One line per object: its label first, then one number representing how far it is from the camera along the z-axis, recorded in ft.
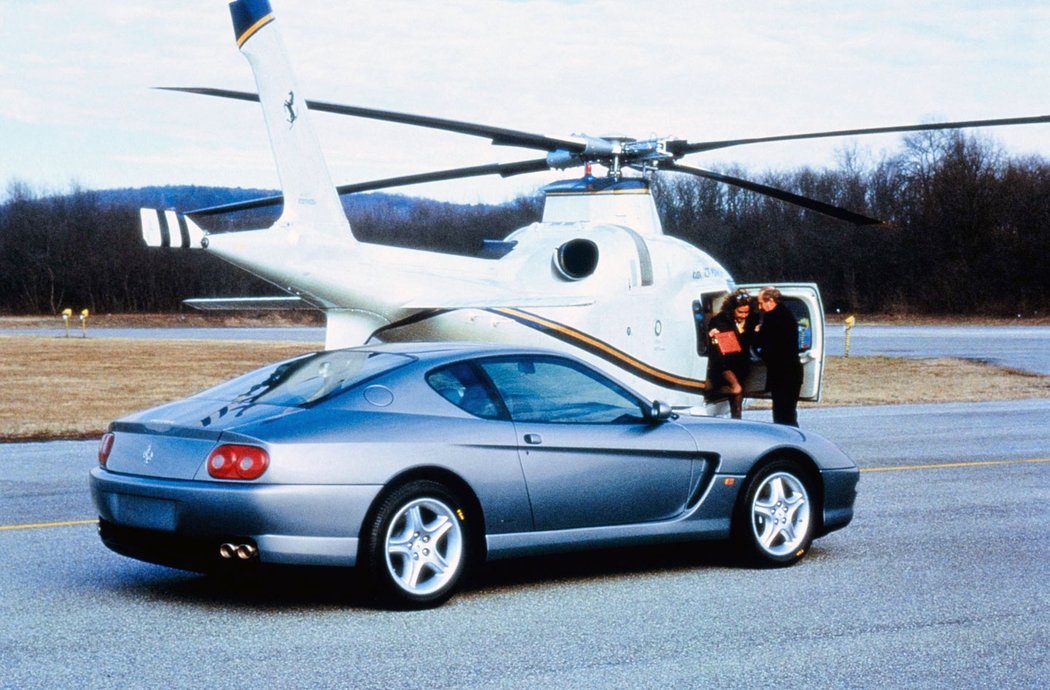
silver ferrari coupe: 22.43
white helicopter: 45.44
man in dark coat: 47.39
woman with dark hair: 51.75
